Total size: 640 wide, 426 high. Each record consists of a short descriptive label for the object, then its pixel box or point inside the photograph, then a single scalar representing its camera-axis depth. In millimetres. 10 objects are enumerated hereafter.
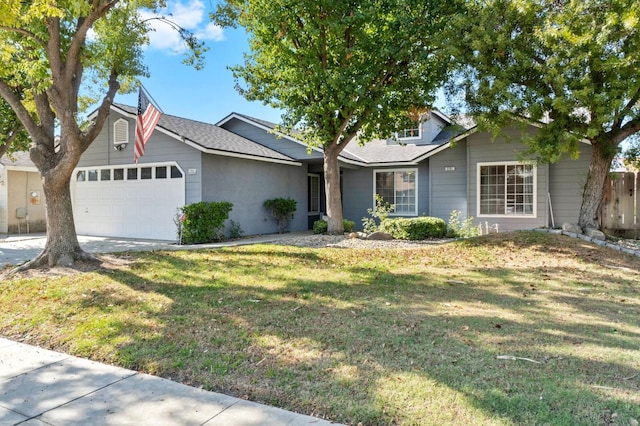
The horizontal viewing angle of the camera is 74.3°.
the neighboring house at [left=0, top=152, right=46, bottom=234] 16781
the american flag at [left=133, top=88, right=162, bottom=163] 11586
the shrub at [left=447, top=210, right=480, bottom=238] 14102
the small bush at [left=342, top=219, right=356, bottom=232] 15492
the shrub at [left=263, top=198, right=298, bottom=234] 16156
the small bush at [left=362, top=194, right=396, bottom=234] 15000
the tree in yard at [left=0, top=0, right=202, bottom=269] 8281
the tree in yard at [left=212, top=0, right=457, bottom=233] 11617
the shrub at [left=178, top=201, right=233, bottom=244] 12617
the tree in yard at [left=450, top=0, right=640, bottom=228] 9742
